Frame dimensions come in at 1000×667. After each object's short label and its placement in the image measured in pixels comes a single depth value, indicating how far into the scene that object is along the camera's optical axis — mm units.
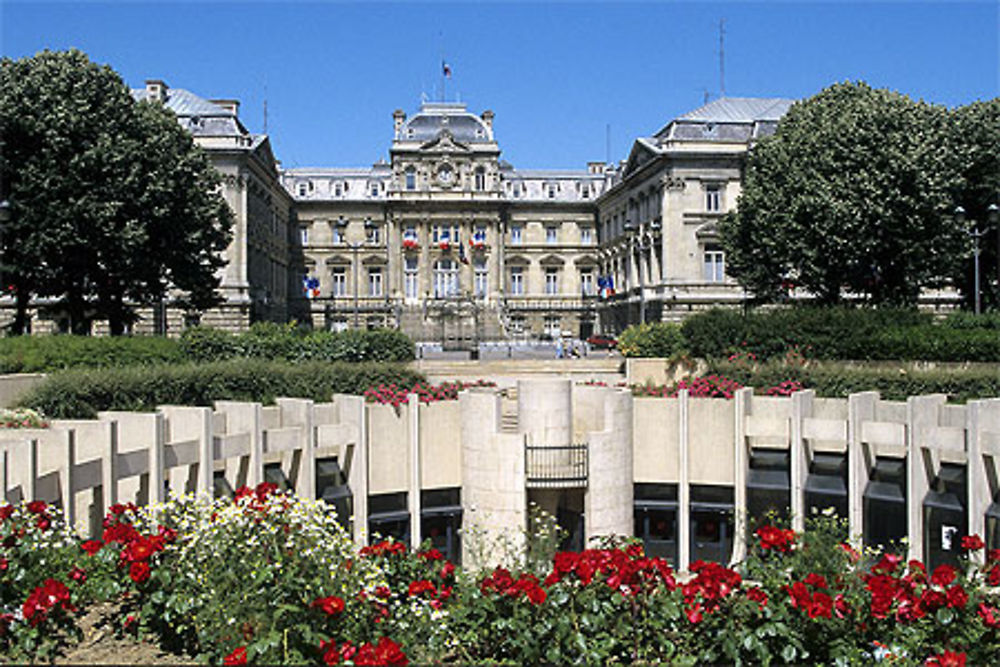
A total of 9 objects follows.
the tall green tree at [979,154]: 39188
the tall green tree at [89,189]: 32688
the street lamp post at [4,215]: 27556
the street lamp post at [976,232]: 32938
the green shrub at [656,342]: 31492
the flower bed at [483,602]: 9461
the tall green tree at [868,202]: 34875
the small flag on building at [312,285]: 64194
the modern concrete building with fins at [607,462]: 19844
